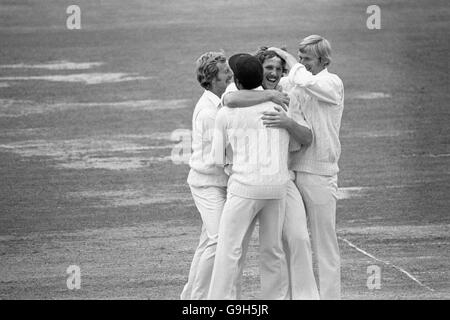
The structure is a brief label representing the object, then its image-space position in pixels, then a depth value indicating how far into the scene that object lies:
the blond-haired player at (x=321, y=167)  18.67
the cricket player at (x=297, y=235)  18.47
